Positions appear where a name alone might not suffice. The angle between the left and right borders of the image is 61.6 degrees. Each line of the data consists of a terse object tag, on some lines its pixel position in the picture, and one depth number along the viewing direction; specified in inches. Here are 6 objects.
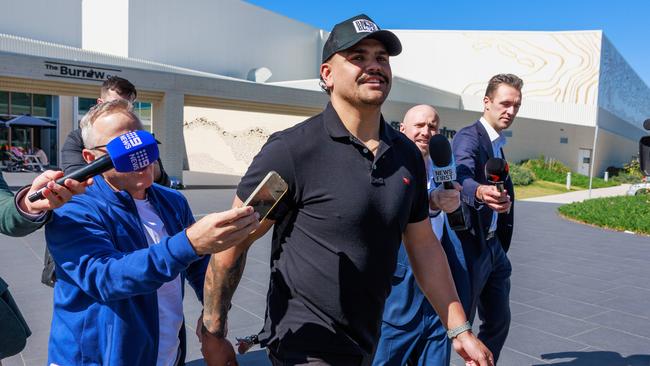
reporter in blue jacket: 63.1
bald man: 121.6
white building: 771.4
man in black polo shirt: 75.5
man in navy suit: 131.3
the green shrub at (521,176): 1107.9
